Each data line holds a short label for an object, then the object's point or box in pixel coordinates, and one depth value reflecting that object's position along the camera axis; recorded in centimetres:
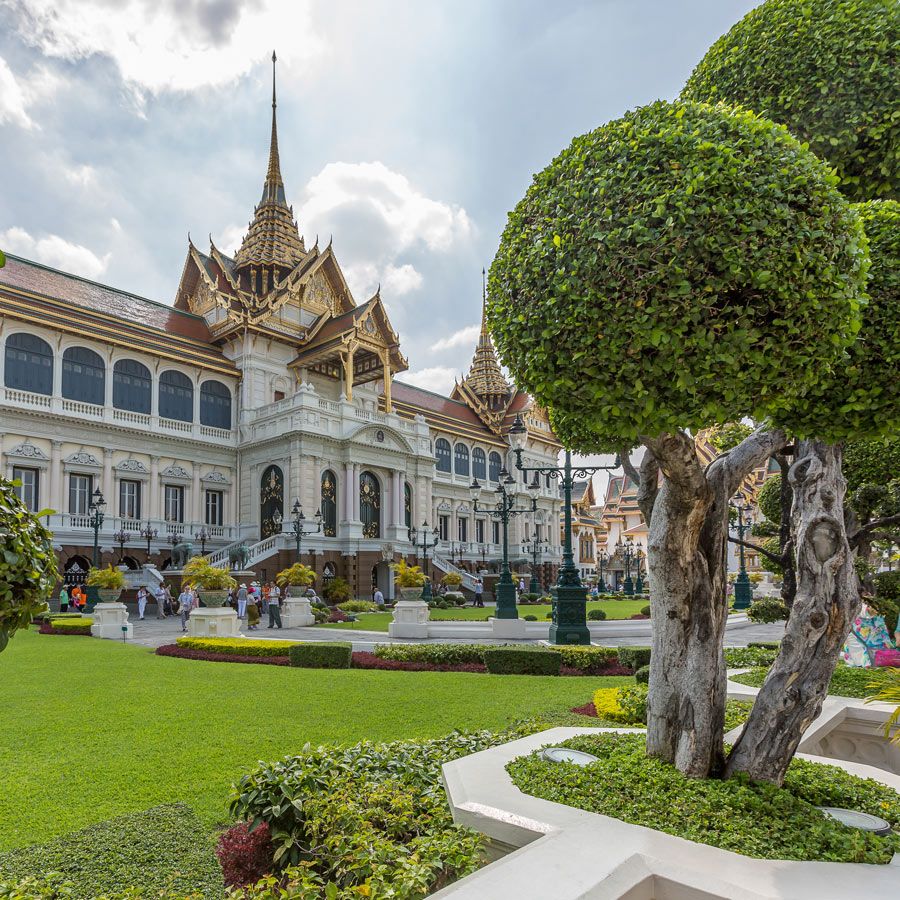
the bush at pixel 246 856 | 427
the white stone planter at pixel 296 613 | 2427
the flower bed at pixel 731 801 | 362
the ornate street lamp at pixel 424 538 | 3988
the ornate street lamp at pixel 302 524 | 3419
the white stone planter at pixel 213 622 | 1891
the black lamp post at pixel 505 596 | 2064
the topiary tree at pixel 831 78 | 568
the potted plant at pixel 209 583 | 1969
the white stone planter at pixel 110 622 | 1977
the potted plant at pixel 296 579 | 2653
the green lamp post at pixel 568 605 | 1628
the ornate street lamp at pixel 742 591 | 3838
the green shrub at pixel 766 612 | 1541
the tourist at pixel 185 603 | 2289
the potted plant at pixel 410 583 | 2314
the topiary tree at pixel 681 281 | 368
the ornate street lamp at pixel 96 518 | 2723
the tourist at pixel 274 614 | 2328
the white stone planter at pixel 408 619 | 2030
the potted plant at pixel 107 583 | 2403
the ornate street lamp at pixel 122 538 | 3116
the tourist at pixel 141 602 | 2675
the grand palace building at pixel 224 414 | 3191
